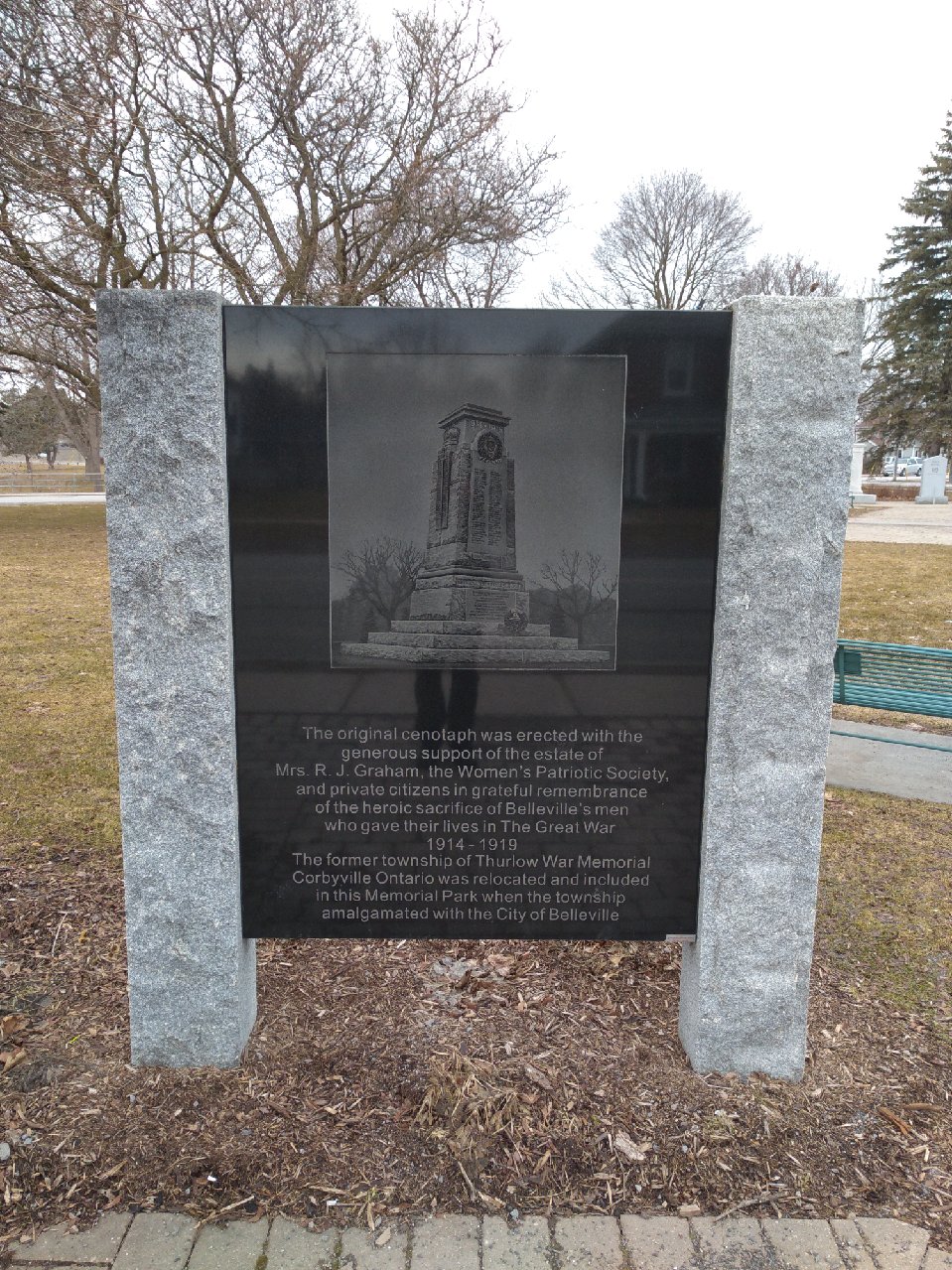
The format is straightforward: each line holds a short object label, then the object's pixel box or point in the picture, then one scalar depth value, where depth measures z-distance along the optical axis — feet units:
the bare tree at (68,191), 18.26
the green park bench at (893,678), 17.85
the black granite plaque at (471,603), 8.59
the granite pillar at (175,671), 8.33
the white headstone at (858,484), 116.88
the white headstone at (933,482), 120.57
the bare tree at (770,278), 130.93
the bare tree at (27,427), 135.03
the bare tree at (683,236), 121.60
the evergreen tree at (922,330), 126.93
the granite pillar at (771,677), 8.32
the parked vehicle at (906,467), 248.61
